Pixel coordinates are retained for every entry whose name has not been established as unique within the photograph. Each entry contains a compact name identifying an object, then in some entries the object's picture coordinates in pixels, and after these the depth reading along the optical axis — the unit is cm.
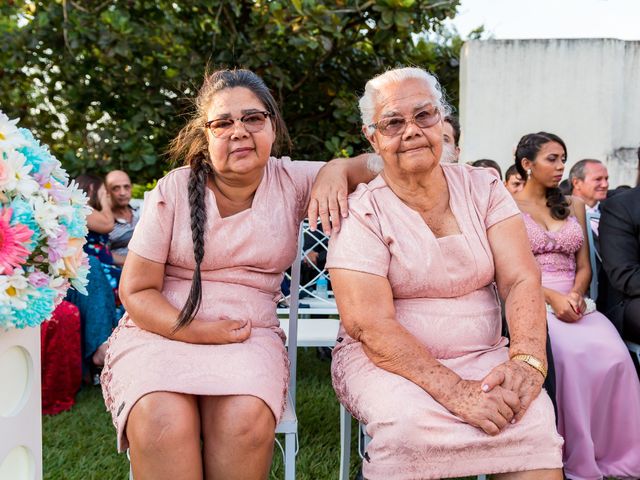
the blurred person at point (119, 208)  603
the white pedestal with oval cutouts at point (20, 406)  180
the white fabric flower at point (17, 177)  169
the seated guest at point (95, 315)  474
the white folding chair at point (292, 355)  233
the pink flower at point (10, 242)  166
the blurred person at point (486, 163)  537
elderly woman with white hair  209
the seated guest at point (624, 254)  320
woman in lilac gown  305
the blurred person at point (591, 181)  619
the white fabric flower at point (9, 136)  171
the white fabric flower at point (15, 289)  164
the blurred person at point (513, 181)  545
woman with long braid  217
